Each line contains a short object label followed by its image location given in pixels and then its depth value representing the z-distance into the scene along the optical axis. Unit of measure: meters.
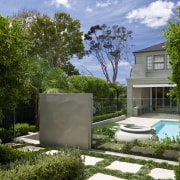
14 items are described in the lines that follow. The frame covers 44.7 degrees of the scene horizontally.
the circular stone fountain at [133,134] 10.23
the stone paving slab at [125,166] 7.50
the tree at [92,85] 21.26
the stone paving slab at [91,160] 8.21
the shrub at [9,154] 7.07
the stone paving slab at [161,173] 6.89
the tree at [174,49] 4.98
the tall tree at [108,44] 48.00
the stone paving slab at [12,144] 10.78
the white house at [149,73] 25.73
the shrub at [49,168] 4.67
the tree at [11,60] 6.78
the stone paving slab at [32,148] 10.27
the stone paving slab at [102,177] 6.78
